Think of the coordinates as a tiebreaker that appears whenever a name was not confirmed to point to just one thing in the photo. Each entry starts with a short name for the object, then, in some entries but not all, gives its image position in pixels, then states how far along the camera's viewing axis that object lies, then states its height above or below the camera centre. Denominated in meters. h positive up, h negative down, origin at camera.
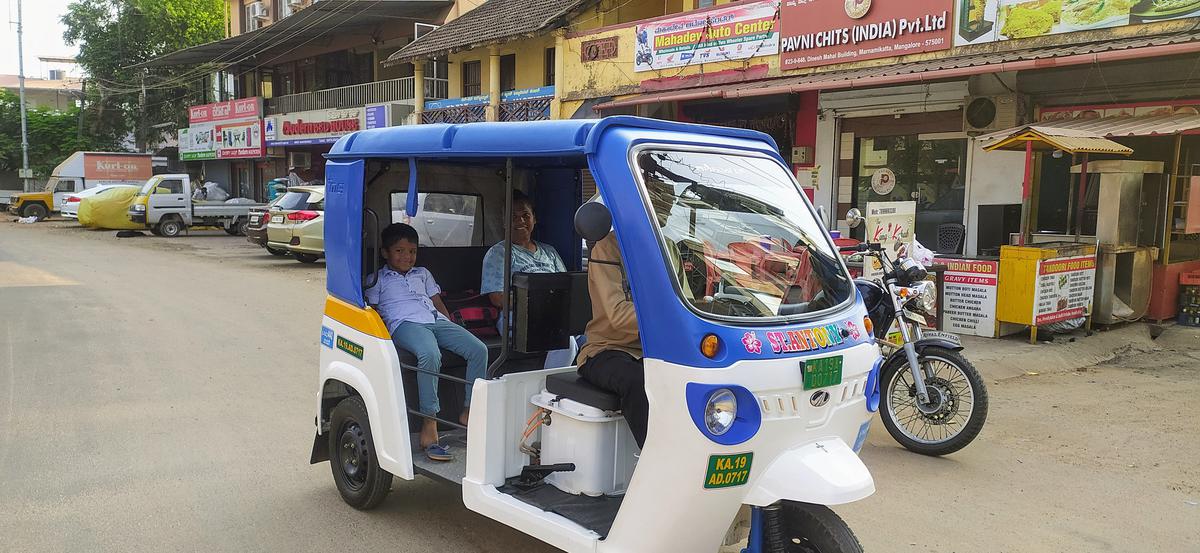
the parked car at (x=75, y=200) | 28.44 -1.02
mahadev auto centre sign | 14.34 +2.39
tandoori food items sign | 9.50 -1.09
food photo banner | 10.12 +2.03
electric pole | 40.69 +2.28
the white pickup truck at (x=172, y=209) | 25.62 -1.09
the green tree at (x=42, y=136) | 44.78 +1.57
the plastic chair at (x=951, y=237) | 11.48 -0.66
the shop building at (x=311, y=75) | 25.80 +3.64
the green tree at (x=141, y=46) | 41.06 +5.66
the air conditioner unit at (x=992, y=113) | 12.19 +1.00
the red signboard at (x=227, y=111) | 32.53 +2.27
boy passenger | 4.58 -0.76
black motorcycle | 5.79 -1.24
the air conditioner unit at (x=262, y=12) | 37.11 +6.55
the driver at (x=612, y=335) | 3.46 -0.63
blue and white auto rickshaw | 3.11 -0.71
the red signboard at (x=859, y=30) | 12.18 +2.18
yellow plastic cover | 27.67 -1.18
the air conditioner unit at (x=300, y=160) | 32.09 +0.46
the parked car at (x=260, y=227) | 19.42 -1.20
